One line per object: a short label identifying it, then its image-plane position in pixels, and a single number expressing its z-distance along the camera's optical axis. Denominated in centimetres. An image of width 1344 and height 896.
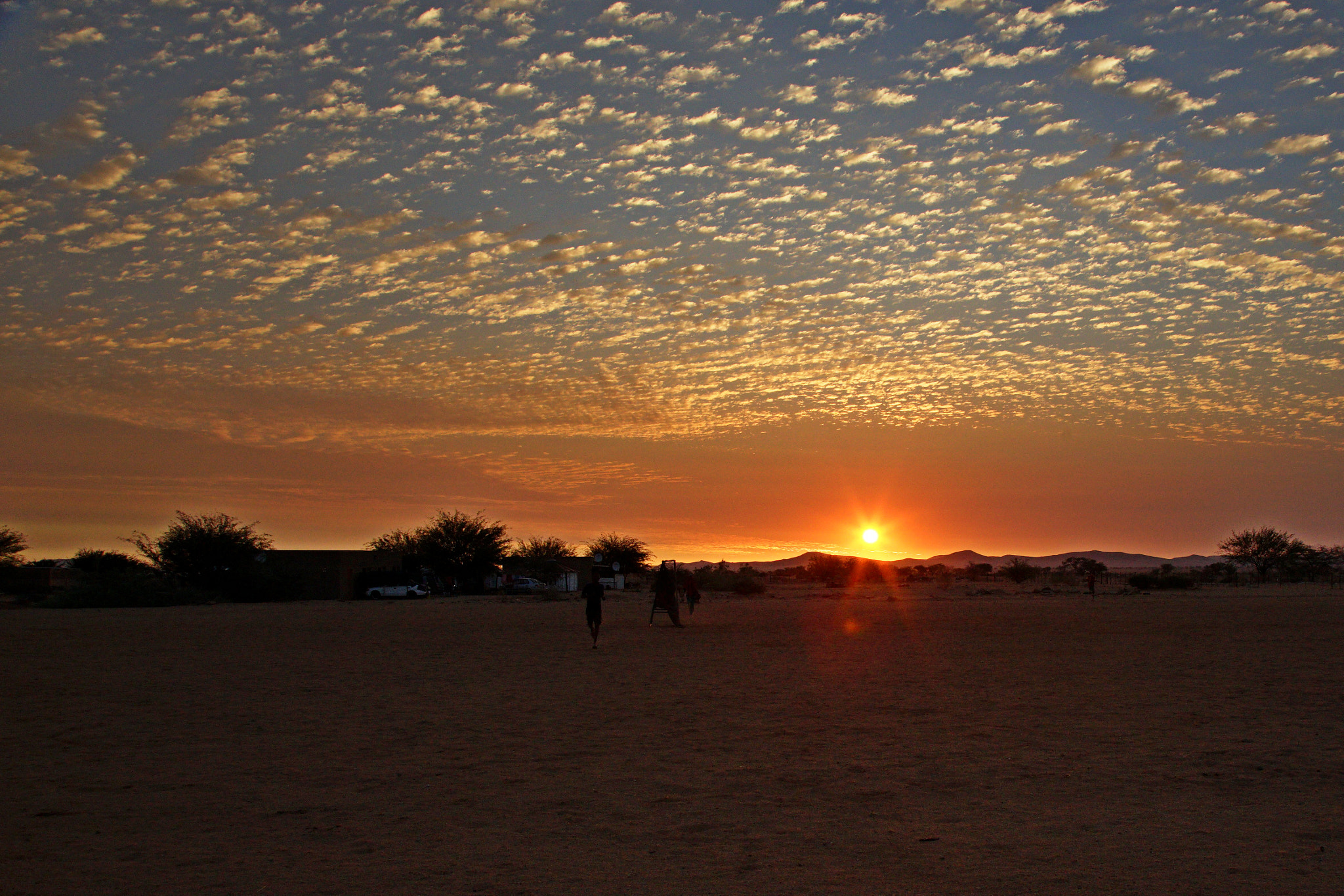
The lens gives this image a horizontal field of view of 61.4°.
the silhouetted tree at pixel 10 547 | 6781
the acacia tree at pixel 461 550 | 8825
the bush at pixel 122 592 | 5347
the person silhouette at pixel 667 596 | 3369
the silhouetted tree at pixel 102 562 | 7550
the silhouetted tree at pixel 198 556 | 6712
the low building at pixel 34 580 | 6875
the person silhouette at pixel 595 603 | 2530
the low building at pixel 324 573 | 7006
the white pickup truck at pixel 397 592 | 7006
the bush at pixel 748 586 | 8075
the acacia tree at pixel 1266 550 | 12488
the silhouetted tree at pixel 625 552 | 11669
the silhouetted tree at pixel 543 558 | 9162
